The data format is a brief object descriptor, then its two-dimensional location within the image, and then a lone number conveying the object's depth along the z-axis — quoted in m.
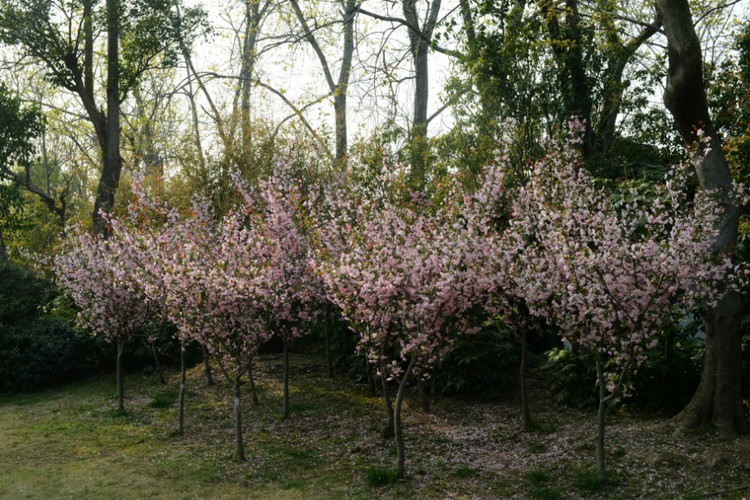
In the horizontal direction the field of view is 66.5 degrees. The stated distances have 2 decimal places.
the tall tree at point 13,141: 20.48
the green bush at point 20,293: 16.39
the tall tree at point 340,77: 23.73
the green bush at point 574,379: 10.44
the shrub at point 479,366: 11.80
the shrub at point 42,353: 15.46
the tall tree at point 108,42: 18.22
